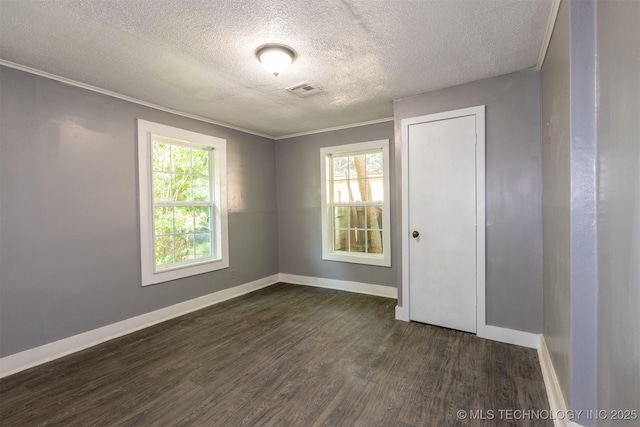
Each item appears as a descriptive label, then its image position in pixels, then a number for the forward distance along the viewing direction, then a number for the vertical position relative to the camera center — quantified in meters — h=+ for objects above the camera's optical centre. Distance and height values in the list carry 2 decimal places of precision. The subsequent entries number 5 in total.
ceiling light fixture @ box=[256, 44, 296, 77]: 2.12 +1.15
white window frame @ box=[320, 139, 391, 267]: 4.04 +0.00
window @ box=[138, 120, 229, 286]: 3.21 +0.10
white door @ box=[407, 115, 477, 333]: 2.85 -0.15
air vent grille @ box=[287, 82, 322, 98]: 2.84 +1.23
